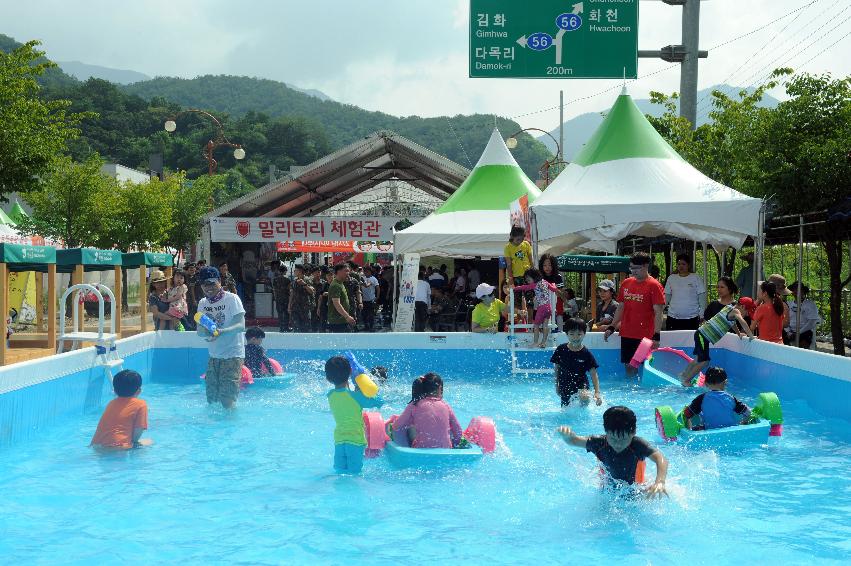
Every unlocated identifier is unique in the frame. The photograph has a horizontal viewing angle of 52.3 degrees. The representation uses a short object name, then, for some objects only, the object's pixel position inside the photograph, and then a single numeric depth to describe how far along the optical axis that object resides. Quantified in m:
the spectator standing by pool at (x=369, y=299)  21.09
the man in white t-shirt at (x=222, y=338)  9.29
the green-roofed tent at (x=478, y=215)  17.50
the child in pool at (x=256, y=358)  11.70
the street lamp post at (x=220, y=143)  34.03
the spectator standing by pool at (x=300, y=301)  18.73
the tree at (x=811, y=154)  12.92
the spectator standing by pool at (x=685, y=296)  13.11
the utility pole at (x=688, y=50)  15.79
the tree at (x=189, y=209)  37.66
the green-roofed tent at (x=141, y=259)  13.85
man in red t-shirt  11.98
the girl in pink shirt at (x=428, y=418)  7.36
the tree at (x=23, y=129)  16.95
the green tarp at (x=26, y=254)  9.62
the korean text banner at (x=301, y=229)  21.67
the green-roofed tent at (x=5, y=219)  28.57
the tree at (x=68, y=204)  25.81
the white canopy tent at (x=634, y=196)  12.69
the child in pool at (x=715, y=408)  8.19
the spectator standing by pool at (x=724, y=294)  11.50
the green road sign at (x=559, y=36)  15.90
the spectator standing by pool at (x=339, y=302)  14.71
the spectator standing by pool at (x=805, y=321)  13.30
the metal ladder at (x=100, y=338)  10.37
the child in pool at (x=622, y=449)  5.89
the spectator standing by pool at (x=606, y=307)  14.31
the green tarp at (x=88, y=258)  11.62
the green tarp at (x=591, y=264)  15.04
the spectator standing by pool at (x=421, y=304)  19.00
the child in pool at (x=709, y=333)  10.90
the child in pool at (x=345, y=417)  6.90
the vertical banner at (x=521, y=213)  14.40
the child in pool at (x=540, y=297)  12.54
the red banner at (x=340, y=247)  34.00
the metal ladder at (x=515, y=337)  12.80
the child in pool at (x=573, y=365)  9.60
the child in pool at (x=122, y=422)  7.91
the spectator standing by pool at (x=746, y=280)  14.90
